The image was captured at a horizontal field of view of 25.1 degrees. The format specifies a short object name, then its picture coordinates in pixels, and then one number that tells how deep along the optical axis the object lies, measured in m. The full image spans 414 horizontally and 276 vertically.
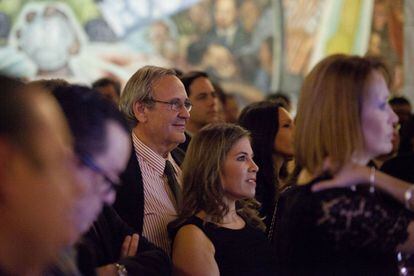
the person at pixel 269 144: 5.51
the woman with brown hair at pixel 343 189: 2.97
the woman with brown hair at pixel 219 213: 4.18
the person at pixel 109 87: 8.02
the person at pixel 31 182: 1.82
